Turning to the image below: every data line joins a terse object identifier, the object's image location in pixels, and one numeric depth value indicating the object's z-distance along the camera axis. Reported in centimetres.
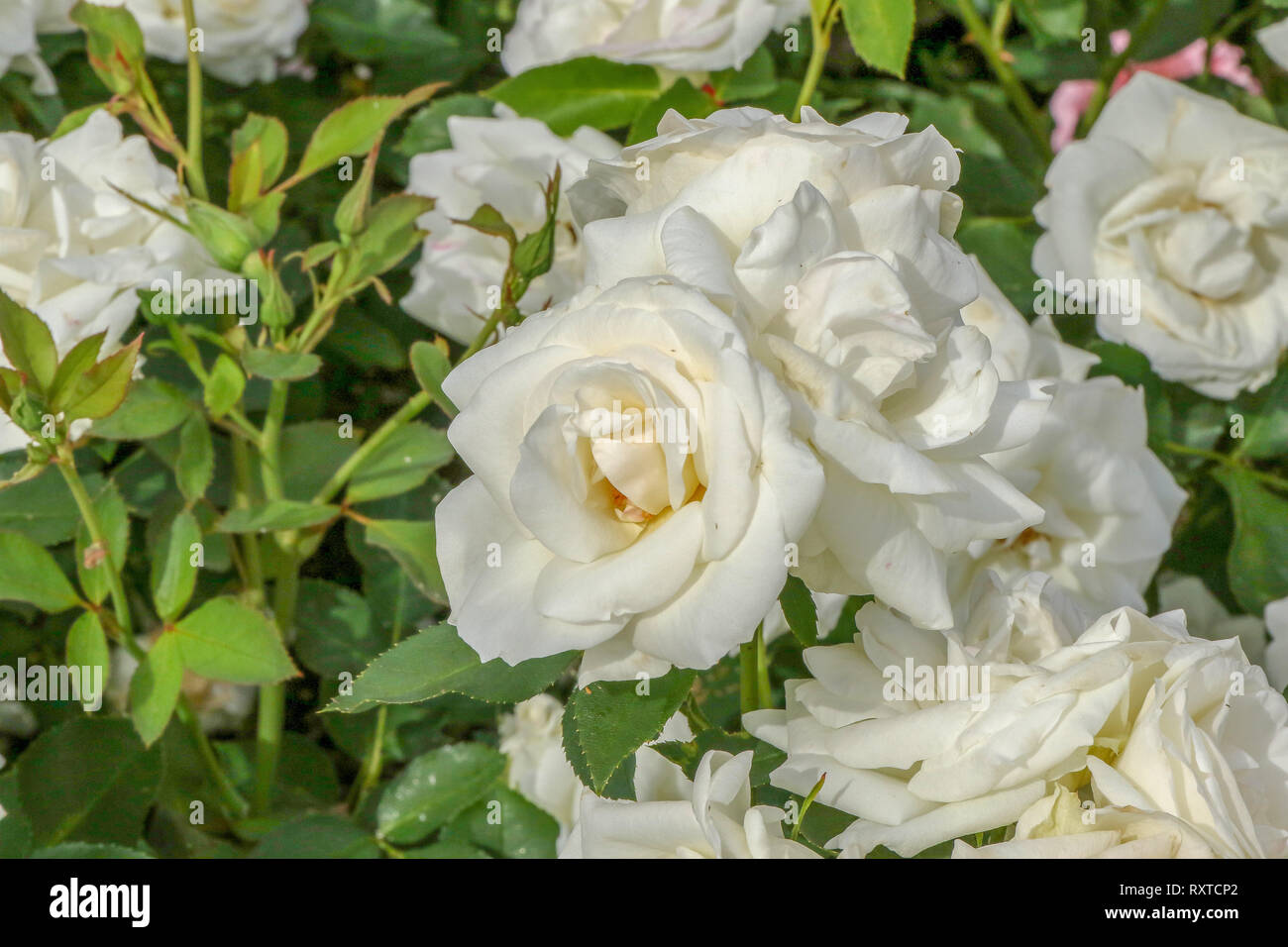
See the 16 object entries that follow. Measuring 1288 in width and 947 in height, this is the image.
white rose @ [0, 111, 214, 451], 80
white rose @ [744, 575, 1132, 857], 54
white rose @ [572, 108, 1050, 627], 49
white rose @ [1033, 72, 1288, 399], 97
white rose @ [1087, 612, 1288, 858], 52
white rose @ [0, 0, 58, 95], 97
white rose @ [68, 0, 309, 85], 109
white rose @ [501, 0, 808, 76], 97
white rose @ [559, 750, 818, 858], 53
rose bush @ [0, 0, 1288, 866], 50
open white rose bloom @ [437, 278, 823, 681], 47
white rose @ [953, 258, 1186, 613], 85
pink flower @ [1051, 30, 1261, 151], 139
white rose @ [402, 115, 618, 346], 96
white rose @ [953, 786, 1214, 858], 52
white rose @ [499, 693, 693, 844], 93
